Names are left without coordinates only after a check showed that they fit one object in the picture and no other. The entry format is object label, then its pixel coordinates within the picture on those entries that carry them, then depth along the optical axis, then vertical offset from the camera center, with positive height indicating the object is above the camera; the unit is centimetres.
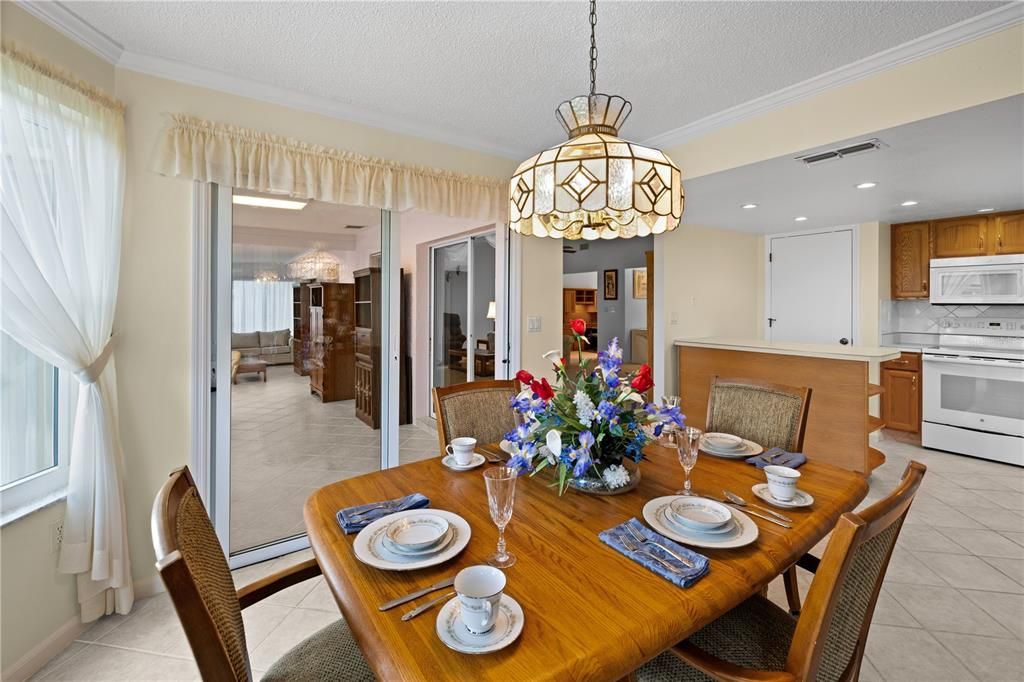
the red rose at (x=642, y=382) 136 -12
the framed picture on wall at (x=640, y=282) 745 +101
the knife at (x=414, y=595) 90 -52
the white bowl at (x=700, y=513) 115 -46
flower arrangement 135 -23
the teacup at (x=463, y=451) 167 -40
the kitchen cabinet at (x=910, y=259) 431 +84
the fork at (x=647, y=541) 103 -49
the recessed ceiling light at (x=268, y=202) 232 +74
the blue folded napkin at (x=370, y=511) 120 -48
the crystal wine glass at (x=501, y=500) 104 -37
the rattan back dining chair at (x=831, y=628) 84 -58
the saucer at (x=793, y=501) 132 -46
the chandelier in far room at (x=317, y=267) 266 +45
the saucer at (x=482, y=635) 78 -52
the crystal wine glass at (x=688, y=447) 136 -32
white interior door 457 +60
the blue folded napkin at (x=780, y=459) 166 -43
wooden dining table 78 -52
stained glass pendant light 130 +50
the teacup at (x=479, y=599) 79 -46
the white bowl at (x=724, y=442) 182 -40
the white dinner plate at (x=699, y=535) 111 -48
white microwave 381 +57
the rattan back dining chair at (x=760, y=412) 197 -31
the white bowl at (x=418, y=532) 108 -49
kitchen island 312 -27
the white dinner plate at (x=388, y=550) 102 -50
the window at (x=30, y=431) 164 -35
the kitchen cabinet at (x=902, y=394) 430 -47
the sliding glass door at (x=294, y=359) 231 -10
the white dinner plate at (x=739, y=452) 175 -43
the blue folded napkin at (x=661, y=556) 98 -50
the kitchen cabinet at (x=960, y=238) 400 +98
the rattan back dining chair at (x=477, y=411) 206 -32
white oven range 368 -39
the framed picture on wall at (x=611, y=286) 777 +99
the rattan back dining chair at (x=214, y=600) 71 -50
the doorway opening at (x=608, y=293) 748 +89
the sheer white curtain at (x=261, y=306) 236 +19
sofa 239 -2
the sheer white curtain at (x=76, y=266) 155 +28
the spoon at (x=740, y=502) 126 -47
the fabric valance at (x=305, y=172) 207 +90
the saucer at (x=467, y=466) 165 -45
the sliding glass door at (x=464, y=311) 375 +29
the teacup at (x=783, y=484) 131 -41
